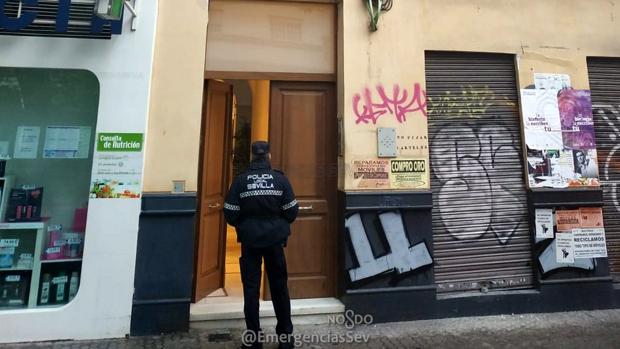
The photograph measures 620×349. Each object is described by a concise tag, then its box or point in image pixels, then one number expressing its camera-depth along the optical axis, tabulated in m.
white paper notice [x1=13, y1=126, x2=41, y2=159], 4.12
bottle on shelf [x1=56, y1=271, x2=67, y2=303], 3.97
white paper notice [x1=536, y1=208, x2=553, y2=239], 4.72
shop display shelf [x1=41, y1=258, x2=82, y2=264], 4.06
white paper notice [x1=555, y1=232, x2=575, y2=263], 4.71
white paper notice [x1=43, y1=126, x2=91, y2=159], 4.18
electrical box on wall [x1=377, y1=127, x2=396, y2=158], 4.51
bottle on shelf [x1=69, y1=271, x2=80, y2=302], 3.99
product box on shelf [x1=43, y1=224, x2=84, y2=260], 4.08
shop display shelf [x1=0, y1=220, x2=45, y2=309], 3.92
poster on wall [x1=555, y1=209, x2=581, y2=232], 4.76
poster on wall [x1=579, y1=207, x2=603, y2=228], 4.82
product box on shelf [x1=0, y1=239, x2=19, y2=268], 3.96
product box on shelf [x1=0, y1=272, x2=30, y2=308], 3.88
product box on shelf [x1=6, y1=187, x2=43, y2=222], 4.04
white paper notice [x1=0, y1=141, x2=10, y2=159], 4.09
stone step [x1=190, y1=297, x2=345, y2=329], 4.09
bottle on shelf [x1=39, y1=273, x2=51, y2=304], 3.93
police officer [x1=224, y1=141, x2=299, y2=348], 3.48
